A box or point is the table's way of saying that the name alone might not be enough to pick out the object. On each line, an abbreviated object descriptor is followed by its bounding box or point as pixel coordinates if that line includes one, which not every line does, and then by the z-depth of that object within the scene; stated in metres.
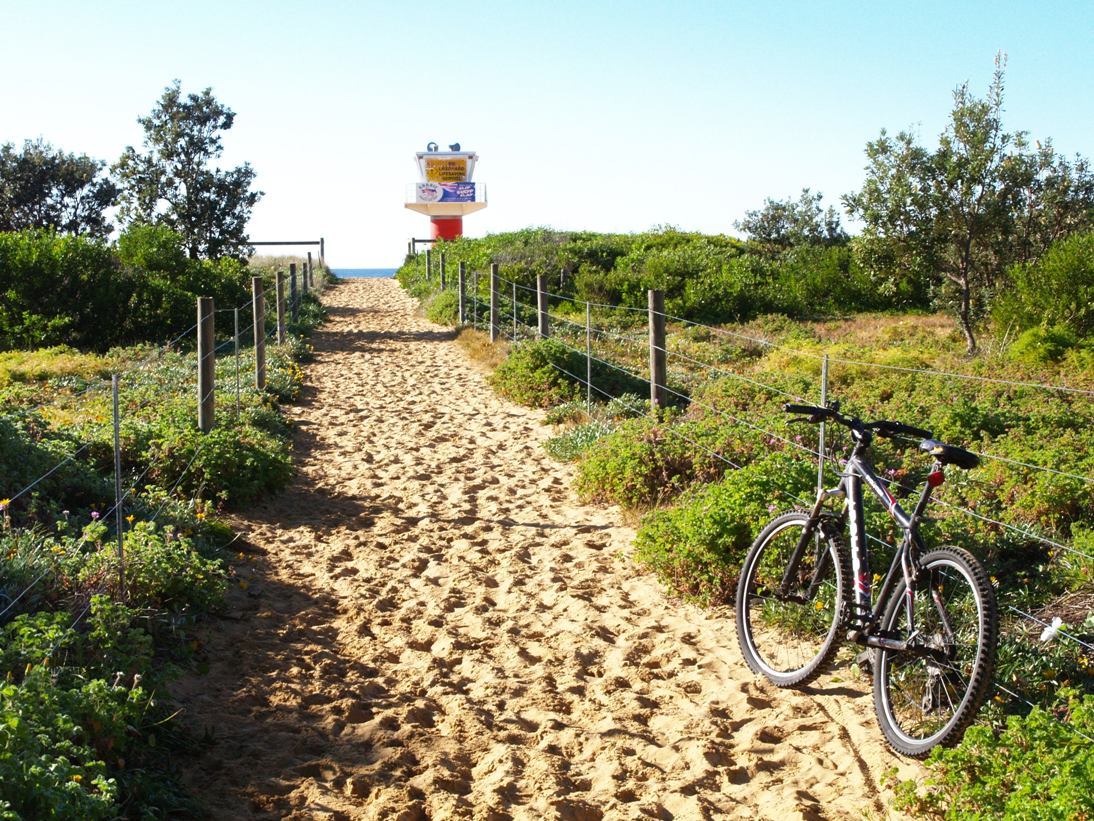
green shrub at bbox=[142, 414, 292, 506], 7.74
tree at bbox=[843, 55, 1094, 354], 19.36
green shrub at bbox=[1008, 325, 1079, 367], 15.66
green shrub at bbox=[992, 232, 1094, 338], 16.69
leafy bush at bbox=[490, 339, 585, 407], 12.33
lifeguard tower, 47.41
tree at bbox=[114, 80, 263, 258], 24.70
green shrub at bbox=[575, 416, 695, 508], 7.69
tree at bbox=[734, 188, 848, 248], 33.03
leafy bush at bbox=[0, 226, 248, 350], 15.34
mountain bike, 3.78
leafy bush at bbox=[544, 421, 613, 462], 9.59
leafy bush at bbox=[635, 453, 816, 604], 5.88
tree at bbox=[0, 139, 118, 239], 40.78
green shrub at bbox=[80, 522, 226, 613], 5.04
